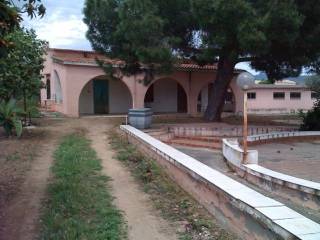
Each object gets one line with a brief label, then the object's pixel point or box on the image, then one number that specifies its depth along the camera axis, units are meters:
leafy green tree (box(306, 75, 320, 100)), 22.91
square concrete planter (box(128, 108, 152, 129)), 11.56
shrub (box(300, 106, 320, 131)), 13.48
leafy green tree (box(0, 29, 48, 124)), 10.33
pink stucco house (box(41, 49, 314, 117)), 16.56
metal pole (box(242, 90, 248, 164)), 6.67
